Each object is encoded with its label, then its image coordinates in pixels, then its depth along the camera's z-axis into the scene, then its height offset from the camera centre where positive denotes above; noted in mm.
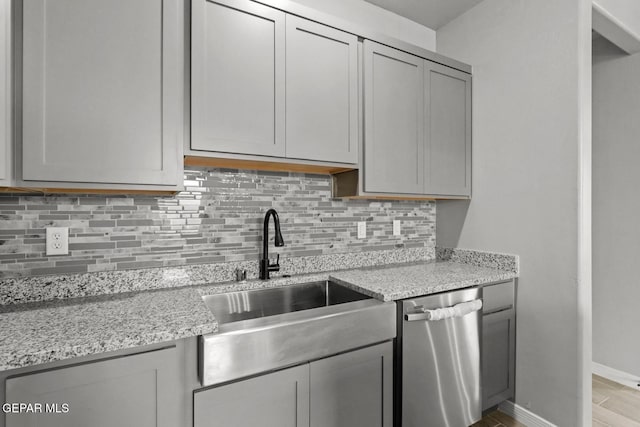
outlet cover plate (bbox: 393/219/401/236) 2396 -103
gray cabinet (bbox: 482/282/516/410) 1919 -781
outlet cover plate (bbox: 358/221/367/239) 2234 -114
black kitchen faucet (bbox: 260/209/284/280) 1762 -237
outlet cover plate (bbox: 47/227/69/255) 1424 -126
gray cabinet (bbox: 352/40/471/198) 1904 +523
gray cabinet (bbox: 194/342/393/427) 1147 -702
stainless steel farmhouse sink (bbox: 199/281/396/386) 1121 -471
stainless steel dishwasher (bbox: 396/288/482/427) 1559 -736
